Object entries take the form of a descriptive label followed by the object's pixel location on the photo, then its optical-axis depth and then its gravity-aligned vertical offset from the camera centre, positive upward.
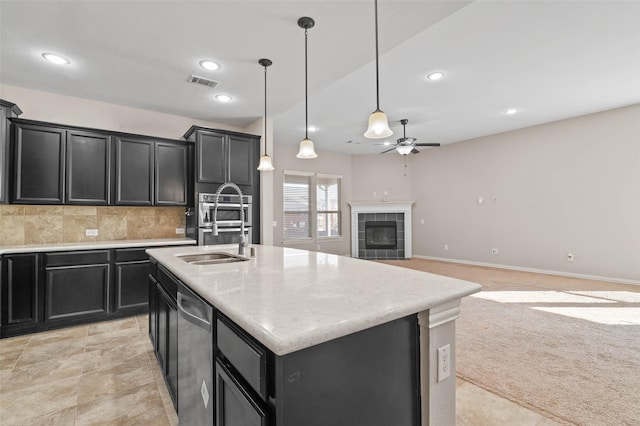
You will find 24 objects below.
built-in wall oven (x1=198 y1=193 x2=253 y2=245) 3.85 -0.02
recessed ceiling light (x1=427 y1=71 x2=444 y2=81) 3.47 +1.70
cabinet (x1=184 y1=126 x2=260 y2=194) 3.93 +0.85
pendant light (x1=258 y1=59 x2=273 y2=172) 2.85 +0.56
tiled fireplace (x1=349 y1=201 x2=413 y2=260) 7.71 -0.37
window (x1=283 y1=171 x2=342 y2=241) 7.11 +0.28
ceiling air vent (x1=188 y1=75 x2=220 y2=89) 3.18 +1.52
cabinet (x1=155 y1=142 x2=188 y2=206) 3.86 +0.58
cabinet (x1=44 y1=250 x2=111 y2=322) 3.00 -0.72
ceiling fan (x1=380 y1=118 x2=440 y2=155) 5.18 +1.28
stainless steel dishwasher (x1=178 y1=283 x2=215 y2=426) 1.12 -0.62
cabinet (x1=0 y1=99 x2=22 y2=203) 2.90 +0.74
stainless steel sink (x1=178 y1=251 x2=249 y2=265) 2.19 -0.33
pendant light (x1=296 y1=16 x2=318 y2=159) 2.27 +0.64
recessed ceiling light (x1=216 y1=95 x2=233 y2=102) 3.67 +1.52
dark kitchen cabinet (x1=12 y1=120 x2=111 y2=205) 3.09 +0.59
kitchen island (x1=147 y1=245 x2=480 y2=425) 0.76 -0.40
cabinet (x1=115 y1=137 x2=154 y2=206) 3.60 +0.57
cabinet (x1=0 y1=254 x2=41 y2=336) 2.82 -0.75
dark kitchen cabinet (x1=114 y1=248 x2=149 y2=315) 3.30 -0.73
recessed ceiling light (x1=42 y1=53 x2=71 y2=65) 2.70 +1.50
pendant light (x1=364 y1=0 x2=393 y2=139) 1.84 +0.58
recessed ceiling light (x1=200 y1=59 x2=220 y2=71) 2.86 +1.52
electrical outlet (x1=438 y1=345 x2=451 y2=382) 1.08 -0.55
